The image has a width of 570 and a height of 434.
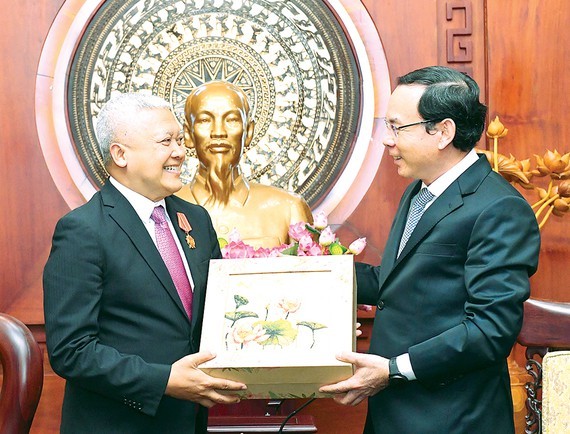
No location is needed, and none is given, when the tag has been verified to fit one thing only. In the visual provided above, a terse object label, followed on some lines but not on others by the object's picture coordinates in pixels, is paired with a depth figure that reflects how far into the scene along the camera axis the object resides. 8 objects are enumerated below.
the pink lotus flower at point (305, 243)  2.67
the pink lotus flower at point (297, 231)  2.80
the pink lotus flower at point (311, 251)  2.66
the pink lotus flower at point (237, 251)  2.64
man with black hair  2.06
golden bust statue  3.17
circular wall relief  3.61
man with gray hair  2.04
